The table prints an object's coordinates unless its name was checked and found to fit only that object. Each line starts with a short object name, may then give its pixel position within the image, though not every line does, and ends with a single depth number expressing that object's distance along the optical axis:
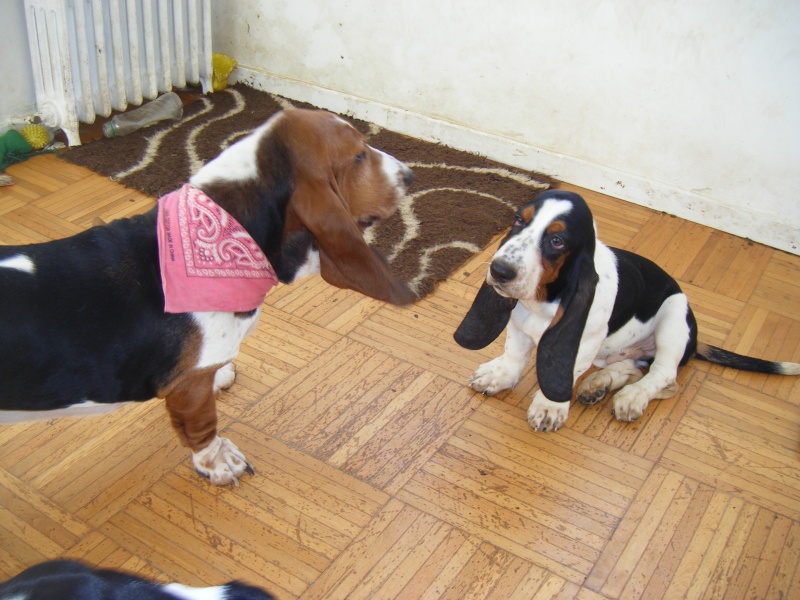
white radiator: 3.67
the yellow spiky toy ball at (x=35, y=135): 3.83
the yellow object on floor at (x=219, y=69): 4.62
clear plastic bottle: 4.07
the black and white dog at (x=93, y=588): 0.89
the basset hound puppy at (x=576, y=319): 2.13
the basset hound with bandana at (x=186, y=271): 1.73
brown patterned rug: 3.35
